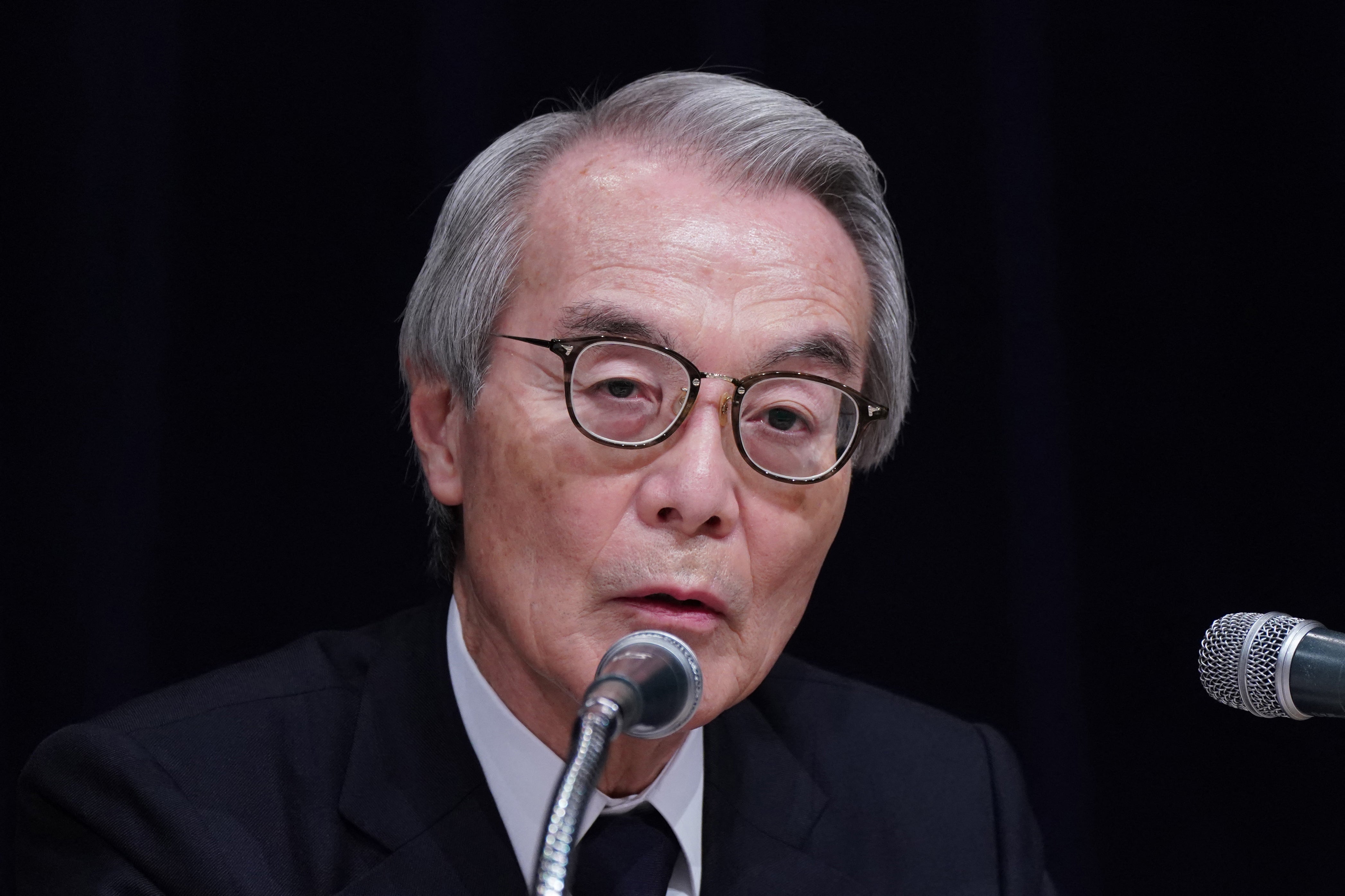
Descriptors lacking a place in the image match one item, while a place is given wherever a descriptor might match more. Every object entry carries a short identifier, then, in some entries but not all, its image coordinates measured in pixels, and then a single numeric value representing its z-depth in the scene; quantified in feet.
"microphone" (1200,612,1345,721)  9.41
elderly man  9.80
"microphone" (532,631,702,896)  9.18
